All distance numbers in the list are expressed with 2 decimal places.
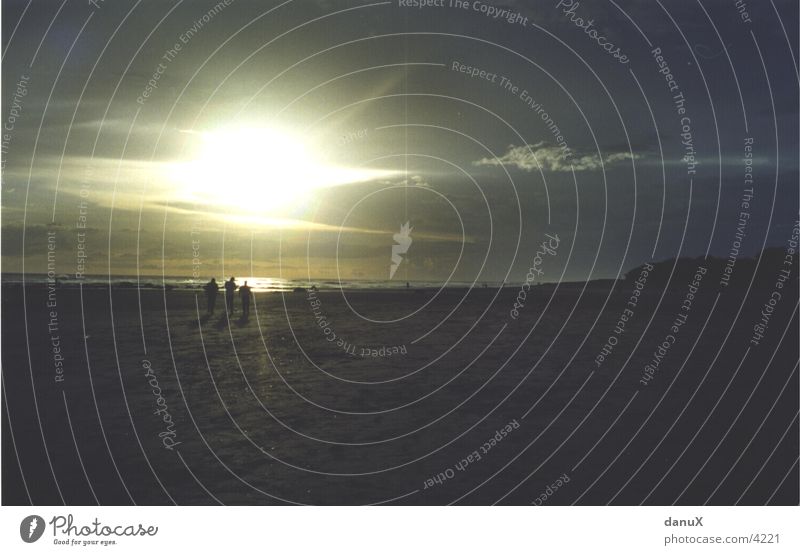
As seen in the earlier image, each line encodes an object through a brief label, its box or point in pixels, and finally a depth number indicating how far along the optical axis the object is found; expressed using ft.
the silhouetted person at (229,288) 119.50
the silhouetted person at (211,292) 122.21
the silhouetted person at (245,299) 117.29
